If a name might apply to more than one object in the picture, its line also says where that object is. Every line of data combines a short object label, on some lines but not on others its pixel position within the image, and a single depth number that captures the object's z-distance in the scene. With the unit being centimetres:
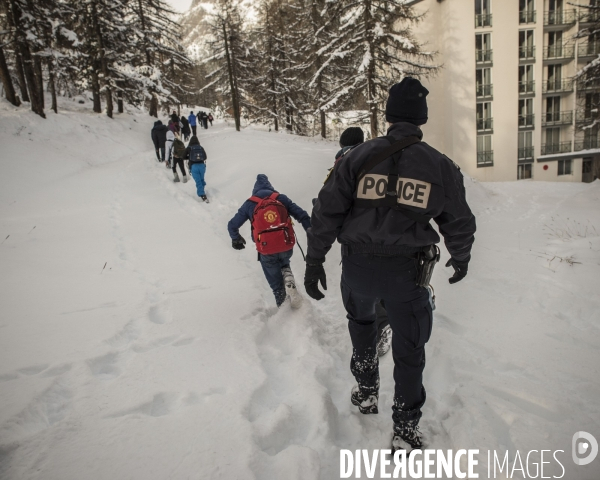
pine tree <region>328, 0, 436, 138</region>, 1562
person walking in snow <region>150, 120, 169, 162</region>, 1522
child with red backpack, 406
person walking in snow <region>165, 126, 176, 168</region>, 1259
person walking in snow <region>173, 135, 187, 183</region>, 1157
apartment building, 2506
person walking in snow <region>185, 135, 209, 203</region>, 980
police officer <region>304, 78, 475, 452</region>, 209
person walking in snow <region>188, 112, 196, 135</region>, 2553
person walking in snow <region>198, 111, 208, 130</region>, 3256
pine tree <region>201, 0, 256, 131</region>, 2575
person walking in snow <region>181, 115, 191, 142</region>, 2170
